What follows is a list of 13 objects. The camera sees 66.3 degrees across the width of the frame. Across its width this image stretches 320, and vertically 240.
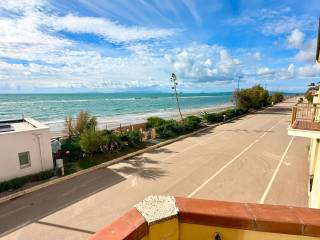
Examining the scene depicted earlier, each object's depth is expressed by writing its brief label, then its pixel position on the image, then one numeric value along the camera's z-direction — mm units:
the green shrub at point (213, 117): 32656
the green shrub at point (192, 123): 26062
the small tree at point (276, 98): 75250
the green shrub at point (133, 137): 19031
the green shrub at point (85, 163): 14742
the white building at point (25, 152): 11850
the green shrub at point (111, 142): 17212
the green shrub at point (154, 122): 25566
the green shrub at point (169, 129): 23158
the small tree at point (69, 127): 21436
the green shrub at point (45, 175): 12708
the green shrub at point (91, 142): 16109
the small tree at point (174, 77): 33250
